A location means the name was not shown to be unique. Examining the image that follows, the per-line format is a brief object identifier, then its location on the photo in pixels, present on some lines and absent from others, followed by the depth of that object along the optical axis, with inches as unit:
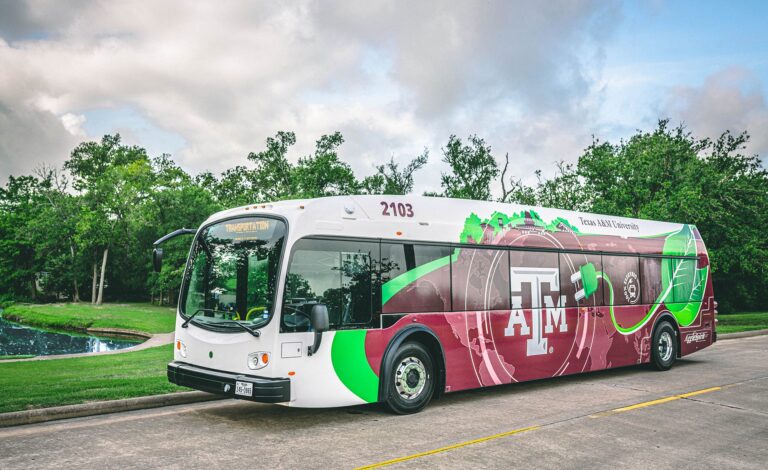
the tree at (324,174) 1760.6
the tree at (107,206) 2154.3
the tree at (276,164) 1897.1
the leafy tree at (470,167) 1861.5
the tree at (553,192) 1529.3
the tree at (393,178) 1929.1
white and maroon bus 292.4
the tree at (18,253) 2295.8
